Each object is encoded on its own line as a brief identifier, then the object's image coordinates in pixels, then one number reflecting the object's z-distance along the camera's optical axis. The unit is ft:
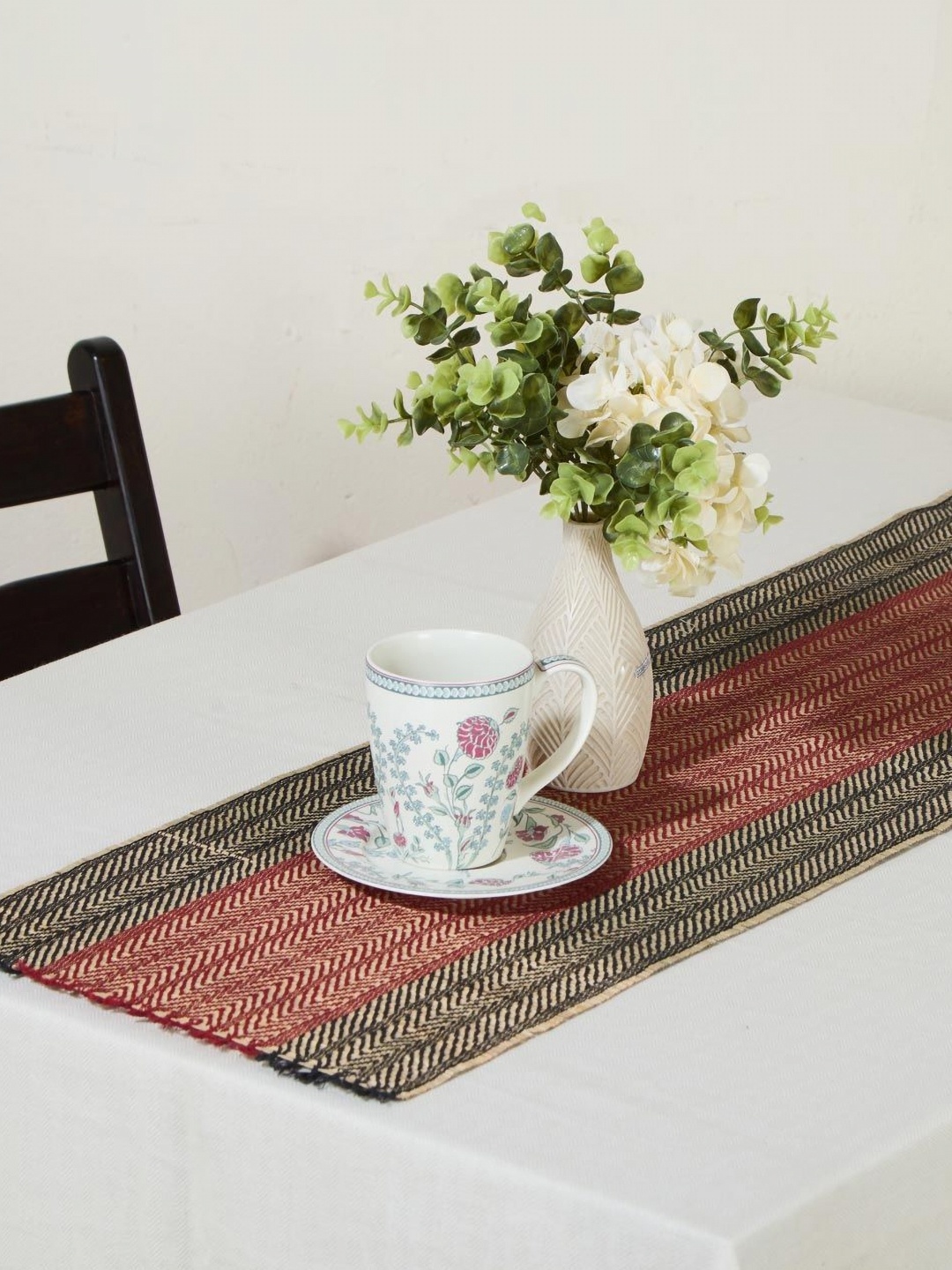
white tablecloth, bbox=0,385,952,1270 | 5.20
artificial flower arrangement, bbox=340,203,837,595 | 5.92
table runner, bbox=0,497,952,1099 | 5.55
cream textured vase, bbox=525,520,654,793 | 6.21
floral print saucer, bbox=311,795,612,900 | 5.85
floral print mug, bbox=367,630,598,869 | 5.82
